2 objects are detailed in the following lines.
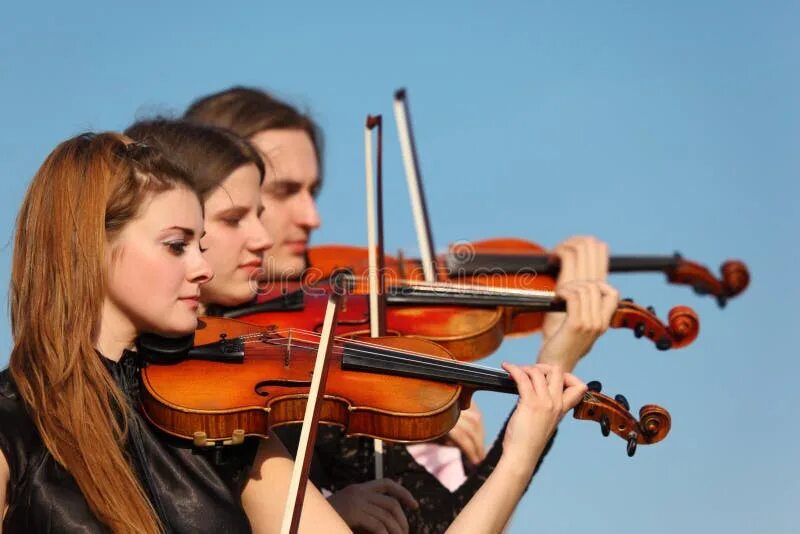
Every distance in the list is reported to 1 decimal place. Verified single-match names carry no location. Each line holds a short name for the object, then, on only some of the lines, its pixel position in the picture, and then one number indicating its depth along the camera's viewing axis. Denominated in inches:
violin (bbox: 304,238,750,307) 412.2
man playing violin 304.3
